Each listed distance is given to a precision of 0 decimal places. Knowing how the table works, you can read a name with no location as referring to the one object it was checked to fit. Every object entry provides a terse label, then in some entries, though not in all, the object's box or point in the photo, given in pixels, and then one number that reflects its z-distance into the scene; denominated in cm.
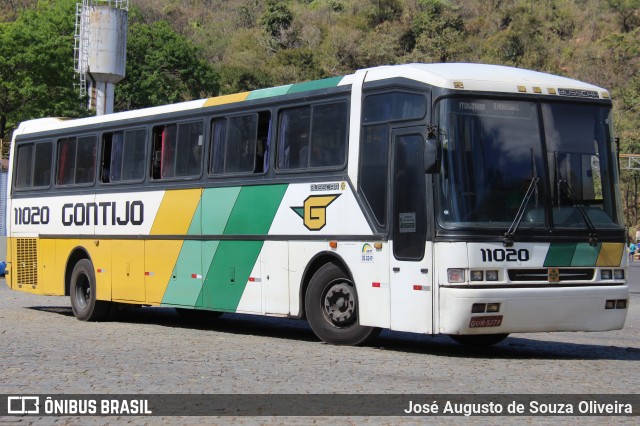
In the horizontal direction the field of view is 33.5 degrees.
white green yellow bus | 1218
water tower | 4934
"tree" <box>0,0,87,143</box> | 6019
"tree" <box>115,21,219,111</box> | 7244
